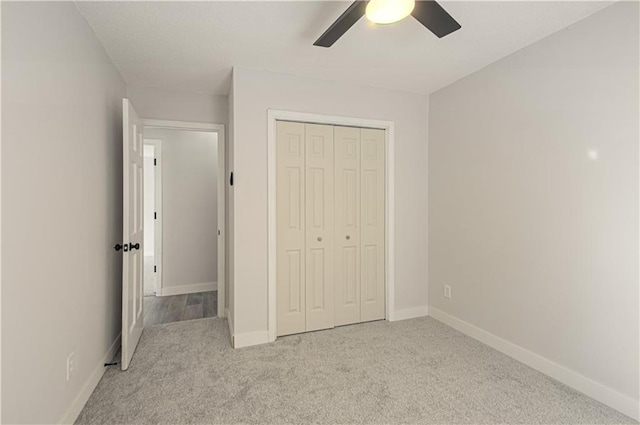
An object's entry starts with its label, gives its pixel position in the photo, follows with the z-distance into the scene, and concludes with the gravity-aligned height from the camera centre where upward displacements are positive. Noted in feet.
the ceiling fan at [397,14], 4.87 +3.25
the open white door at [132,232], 7.45 -0.54
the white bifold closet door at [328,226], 9.48 -0.44
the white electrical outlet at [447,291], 10.25 -2.61
